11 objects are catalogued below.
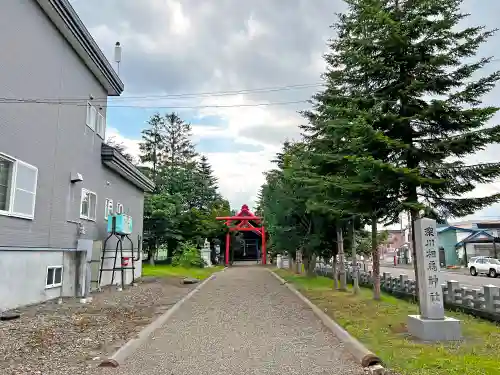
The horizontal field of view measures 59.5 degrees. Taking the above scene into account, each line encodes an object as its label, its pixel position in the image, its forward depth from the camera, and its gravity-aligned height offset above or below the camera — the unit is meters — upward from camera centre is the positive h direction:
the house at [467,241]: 39.75 +1.83
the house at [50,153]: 9.83 +2.97
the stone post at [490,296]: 10.08 -0.83
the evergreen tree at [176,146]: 53.12 +14.05
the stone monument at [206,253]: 36.07 +0.64
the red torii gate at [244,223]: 41.81 +3.60
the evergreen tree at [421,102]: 9.98 +3.72
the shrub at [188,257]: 31.19 +0.26
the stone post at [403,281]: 15.59 -0.76
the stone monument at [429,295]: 7.32 -0.61
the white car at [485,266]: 27.43 -0.40
